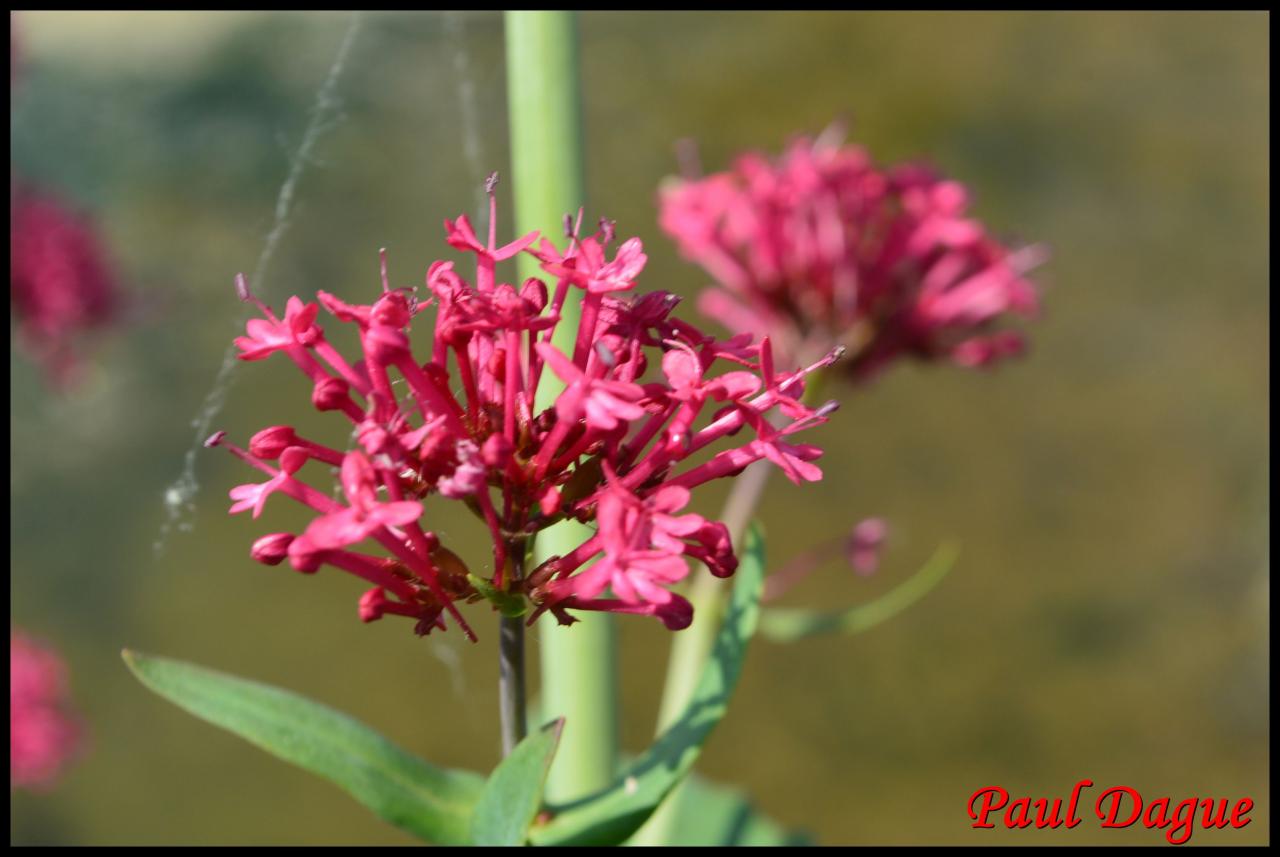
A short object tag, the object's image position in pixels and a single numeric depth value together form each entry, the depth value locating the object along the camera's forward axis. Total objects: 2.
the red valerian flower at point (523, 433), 0.22
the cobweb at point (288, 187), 0.25
